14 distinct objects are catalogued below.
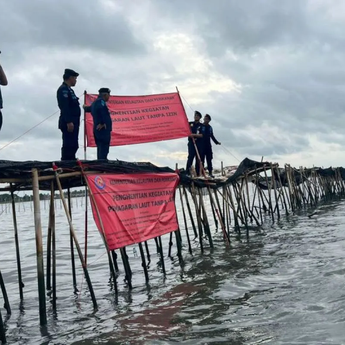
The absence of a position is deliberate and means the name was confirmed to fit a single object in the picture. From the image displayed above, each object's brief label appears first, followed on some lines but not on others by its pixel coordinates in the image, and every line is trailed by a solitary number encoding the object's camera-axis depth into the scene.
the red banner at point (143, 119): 11.02
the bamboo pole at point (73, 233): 6.58
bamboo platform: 6.28
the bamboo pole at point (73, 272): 8.97
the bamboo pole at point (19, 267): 8.09
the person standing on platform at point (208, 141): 14.71
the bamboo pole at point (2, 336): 5.47
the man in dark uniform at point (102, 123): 9.35
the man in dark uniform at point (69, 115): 8.45
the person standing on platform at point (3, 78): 6.49
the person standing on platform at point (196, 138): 14.49
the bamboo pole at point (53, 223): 7.23
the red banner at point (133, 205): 7.28
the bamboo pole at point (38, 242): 6.17
